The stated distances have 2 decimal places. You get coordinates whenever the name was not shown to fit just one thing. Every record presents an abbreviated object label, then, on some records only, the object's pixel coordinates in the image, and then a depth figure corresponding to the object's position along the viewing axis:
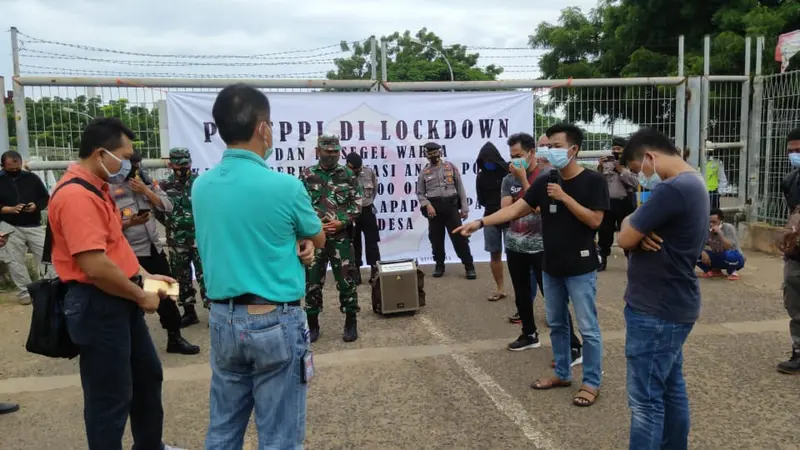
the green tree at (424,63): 46.41
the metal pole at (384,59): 8.30
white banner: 7.80
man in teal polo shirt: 2.36
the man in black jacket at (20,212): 6.99
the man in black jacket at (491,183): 7.18
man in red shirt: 2.82
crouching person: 8.01
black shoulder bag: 2.97
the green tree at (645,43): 9.35
